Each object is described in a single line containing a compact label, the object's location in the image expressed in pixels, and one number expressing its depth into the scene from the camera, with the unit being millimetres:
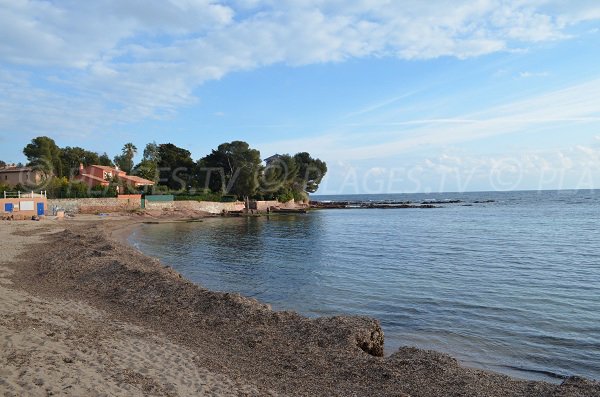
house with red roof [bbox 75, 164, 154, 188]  68938
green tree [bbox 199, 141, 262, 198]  78375
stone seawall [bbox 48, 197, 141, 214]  53609
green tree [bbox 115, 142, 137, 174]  100400
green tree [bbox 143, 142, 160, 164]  98806
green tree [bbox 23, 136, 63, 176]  65625
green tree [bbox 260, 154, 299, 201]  85250
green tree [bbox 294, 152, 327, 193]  107188
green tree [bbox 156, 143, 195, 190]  78750
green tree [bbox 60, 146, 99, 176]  74875
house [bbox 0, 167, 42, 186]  61562
